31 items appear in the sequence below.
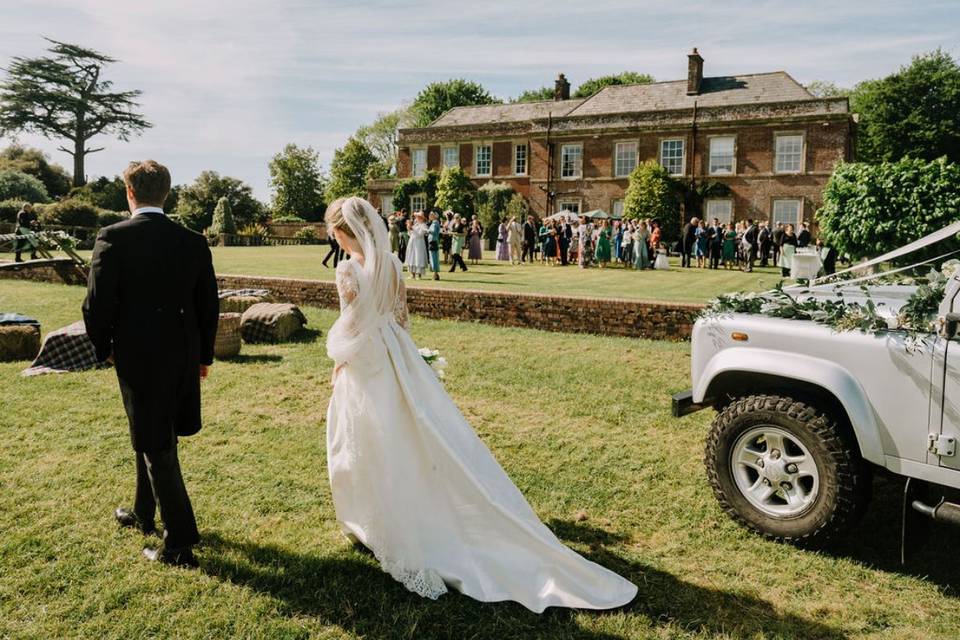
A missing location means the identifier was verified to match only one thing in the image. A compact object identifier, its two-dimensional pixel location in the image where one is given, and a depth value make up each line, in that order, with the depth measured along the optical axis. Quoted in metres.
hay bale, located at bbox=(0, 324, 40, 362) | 8.97
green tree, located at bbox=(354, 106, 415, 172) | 77.86
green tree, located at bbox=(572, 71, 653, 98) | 61.47
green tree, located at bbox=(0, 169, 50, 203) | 42.47
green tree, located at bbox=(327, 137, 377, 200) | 66.44
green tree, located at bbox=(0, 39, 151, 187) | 50.25
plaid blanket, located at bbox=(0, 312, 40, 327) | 9.37
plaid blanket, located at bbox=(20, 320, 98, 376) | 8.39
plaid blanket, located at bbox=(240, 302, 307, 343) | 10.32
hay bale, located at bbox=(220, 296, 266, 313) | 11.80
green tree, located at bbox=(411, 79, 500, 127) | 69.25
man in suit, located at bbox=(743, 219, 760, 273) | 24.52
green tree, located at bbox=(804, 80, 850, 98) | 69.12
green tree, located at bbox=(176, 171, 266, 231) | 49.84
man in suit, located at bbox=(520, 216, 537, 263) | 26.39
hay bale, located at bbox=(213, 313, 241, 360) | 9.02
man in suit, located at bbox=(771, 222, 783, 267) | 26.49
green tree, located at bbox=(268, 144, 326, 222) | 65.06
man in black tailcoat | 3.50
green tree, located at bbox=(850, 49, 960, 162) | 47.16
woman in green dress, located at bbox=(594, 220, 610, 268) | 24.89
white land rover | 3.48
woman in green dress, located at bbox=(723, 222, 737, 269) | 25.16
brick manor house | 34.34
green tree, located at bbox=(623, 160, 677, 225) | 35.09
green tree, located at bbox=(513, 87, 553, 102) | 71.12
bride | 3.46
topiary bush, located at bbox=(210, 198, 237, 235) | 43.41
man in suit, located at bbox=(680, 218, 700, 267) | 25.81
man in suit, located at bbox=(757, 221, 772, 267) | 25.80
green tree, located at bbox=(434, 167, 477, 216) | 42.06
